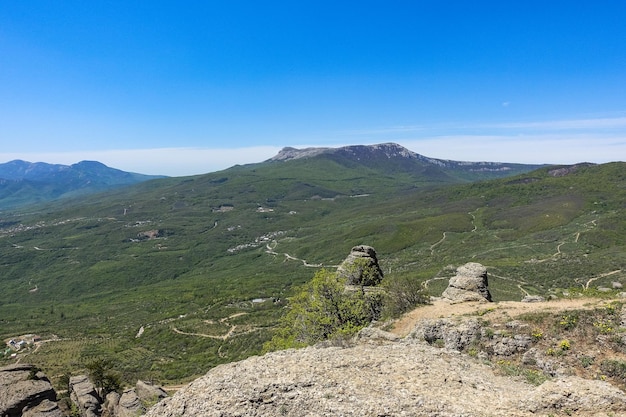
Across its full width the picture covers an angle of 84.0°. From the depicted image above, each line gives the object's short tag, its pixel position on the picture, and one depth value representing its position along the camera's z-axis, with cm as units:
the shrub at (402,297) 3836
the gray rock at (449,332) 2781
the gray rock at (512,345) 2527
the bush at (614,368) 2084
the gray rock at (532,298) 4532
